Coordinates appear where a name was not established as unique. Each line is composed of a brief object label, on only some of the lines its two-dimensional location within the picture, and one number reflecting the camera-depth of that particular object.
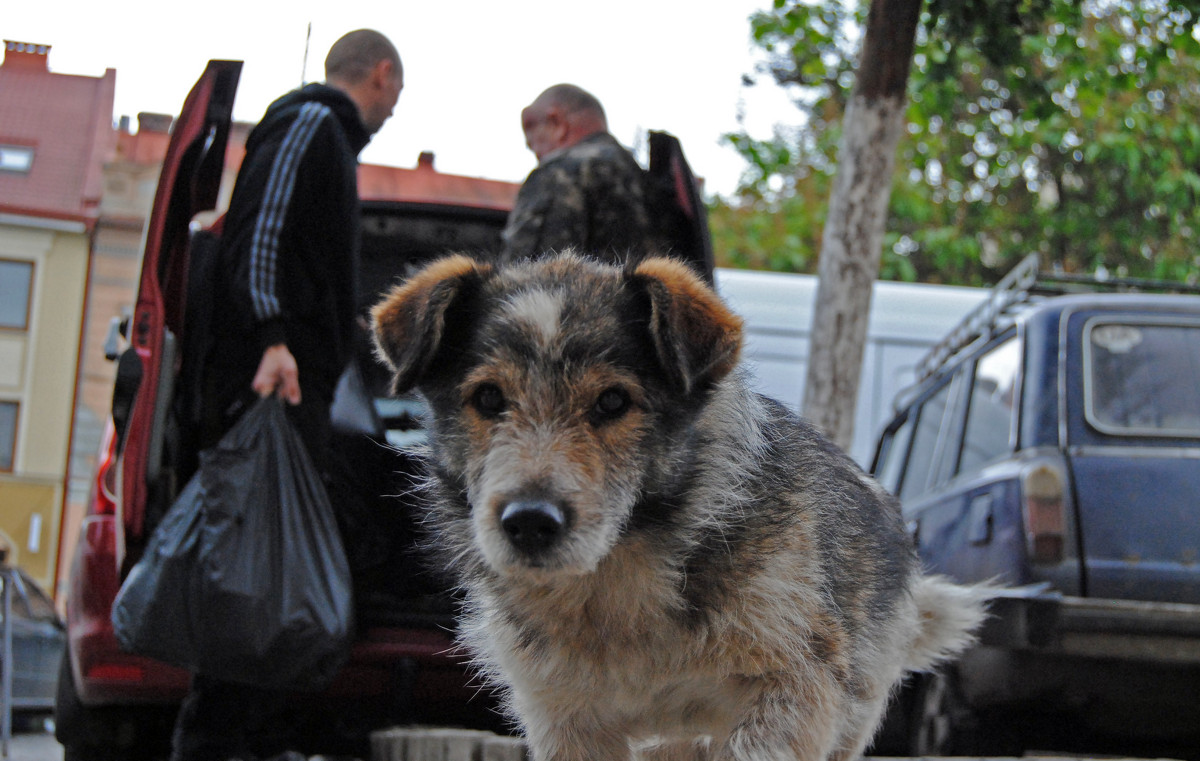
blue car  4.93
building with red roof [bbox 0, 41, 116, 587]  18.95
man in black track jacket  4.25
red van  4.25
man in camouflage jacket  4.89
